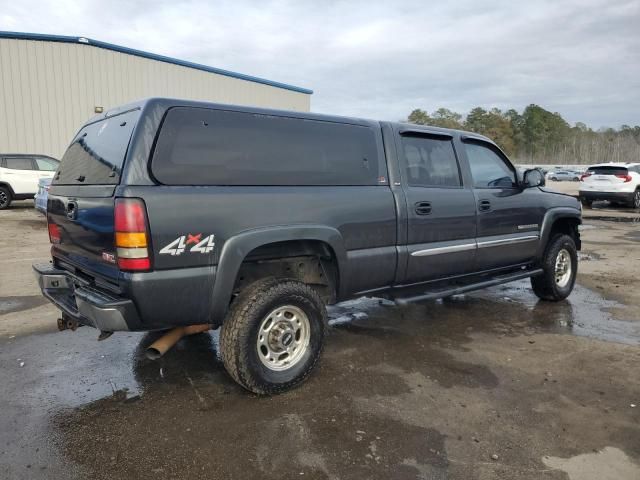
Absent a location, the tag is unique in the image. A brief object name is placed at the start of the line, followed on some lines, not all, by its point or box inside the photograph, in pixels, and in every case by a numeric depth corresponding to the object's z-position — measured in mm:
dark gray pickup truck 2900
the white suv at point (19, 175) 14859
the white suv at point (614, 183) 17062
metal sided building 17984
